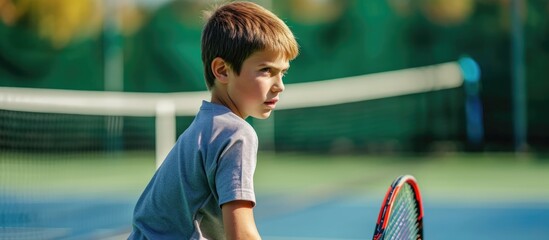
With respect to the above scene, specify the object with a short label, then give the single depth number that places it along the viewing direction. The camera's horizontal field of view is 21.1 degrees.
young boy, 2.50
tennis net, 7.11
